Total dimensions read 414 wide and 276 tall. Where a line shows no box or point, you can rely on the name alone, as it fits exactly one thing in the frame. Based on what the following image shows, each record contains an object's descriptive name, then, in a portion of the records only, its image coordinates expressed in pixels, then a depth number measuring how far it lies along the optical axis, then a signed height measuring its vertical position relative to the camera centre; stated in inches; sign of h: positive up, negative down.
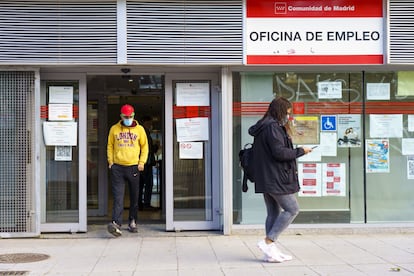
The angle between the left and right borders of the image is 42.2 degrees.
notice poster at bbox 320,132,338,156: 336.5 -6.4
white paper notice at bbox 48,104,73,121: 330.3 +13.8
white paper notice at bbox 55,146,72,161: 333.4 -11.6
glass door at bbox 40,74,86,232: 330.6 -12.7
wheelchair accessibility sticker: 335.6 +6.7
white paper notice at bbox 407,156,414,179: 341.7 -20.7
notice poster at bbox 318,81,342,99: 335.9 +26.8
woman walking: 247.0 -15.7
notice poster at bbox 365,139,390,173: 339.0 -12.9
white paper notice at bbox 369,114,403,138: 338.0 +6.7
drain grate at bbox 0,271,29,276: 241.8 -62.7
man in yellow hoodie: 322.0 -13.2
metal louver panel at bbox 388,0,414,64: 320.5 +62.0
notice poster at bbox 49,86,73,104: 333.1 +25.1
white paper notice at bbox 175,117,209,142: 336.2 +3.2
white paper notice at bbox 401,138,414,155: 339.9 -7.9
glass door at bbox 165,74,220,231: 335.9 -7.4
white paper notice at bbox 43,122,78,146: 329.7 +0.8
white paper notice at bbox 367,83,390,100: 337.4 +26.2
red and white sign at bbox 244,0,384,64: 319.0 +60.8
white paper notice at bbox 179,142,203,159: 336.5 -10.0
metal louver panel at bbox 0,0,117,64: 309.4 +60.2
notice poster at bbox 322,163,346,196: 336.5 -29.1
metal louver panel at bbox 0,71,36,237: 319.0 -4.5
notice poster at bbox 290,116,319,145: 335.0 +3.0
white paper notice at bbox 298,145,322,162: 336.5 -14.5
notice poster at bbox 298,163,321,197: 335.6 -29.0
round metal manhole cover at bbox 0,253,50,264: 265.0 -62.5
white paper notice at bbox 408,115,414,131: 338.6 +7.0
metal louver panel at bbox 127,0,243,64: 312.7 +60.0
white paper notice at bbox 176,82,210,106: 336.8 +24.6
